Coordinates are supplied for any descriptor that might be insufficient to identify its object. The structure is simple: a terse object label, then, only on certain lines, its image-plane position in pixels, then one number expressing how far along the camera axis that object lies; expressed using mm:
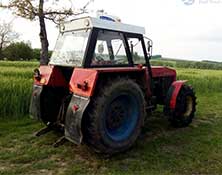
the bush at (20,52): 38344
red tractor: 3721
